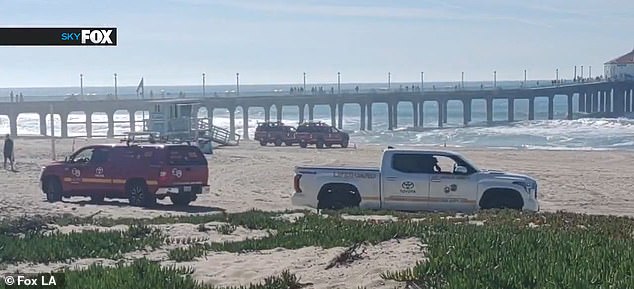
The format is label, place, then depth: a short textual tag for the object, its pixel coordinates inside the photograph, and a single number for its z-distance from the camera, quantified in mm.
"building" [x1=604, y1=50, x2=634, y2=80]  130000
